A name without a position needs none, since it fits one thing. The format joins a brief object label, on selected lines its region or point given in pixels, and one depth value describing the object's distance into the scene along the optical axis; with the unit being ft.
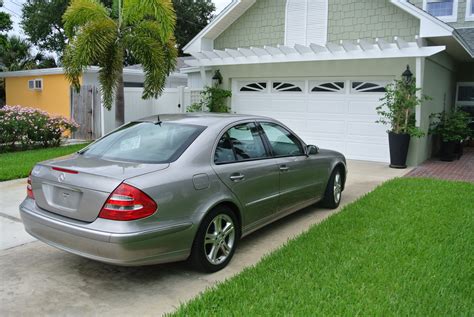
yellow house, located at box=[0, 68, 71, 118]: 55.31
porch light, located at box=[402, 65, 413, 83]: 34.86
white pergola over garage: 33.88
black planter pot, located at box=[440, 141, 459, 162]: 39.45
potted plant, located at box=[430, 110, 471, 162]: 38.88
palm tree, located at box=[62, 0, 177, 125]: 35.19
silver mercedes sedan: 11.67
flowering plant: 38.91
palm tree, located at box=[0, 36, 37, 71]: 88.69
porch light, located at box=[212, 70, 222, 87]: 46.06
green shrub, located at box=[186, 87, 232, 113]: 45.34
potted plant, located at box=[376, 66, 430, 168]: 34.35
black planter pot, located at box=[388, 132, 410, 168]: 34.71
